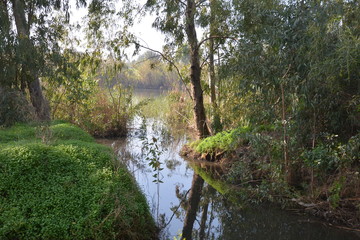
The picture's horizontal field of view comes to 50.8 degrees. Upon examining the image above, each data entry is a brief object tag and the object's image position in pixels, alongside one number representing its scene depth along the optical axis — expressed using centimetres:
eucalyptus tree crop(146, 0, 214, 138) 1112
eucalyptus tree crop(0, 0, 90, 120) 1105
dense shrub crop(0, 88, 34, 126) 1038
